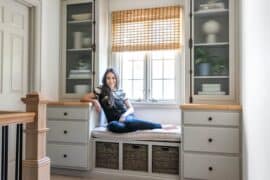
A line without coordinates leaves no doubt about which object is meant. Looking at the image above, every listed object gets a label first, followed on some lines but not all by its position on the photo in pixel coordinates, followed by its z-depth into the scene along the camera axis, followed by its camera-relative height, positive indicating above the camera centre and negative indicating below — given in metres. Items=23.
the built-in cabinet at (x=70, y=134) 3.12 -0.48
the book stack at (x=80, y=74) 3.62 +0.27
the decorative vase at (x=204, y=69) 3.18 +0.29
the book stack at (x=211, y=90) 3.09 +0.04
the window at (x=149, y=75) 3.62 +0.26
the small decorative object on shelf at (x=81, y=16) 3.65 +1.04
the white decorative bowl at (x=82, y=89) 3.62 +0.06
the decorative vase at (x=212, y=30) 3.18 +0.75
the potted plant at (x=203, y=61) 3.18 +0.38
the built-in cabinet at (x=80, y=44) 3.58 +0.68
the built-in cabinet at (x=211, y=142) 2.67 -0.48
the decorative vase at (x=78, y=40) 3.72 +0.73
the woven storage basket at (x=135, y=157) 2.98 -0.70
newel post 1.50 -0.28
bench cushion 2.89 -0.45
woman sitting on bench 3.03 -0.13
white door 2.88 +0.40
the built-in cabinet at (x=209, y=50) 3.09 +0.51
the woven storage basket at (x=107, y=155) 3.06 -0.70
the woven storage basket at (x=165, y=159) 2.89 -0.71
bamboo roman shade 3.54 +0.87
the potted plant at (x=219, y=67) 3.11 +0.31
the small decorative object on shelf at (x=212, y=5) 3.13 +1.03
